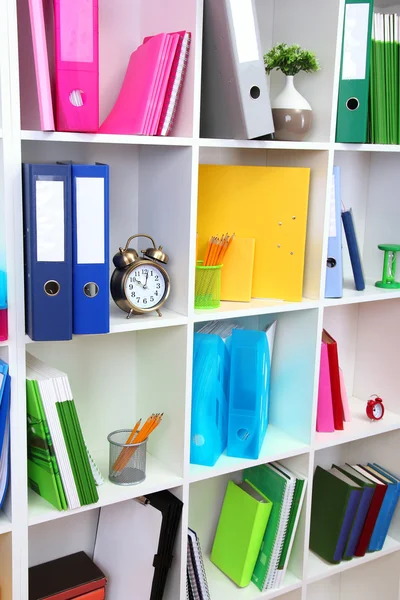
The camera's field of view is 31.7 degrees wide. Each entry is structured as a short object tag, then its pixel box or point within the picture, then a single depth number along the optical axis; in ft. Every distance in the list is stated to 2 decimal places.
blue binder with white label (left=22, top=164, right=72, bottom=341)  4.29
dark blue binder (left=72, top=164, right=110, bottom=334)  4.48
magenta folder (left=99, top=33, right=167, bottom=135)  4.84
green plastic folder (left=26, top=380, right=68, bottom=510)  4.72
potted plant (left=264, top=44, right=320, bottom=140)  5.56
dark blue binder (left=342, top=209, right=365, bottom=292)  6.21
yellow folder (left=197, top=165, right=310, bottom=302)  5.84
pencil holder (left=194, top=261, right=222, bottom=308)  5.46
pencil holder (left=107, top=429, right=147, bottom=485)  5.36
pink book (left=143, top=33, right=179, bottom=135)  4.84
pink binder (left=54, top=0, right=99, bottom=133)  4.29
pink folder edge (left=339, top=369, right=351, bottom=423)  6.78
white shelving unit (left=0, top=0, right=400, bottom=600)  4.70
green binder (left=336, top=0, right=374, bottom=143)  5.56
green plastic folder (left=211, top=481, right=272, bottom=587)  6.25
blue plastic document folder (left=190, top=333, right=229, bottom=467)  5.66
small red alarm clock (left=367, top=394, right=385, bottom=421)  6.81
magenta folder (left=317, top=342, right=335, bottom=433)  6.40
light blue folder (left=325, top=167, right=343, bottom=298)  6.04
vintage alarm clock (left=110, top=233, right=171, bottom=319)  5.09
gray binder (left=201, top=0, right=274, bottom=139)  4.82
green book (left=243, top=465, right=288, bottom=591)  6.26
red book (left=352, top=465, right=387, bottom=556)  6.84
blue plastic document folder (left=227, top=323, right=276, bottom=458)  5.74
